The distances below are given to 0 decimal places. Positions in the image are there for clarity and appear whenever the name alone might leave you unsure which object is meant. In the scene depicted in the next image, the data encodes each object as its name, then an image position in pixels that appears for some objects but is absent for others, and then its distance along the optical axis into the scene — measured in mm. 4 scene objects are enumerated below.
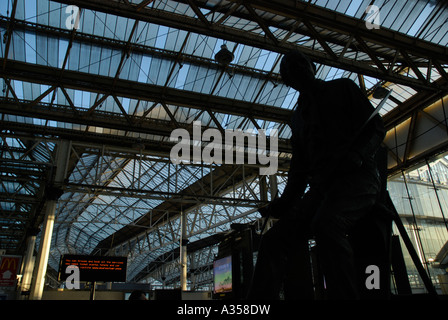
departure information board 14977
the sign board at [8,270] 19688
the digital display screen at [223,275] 13711
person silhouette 2170
